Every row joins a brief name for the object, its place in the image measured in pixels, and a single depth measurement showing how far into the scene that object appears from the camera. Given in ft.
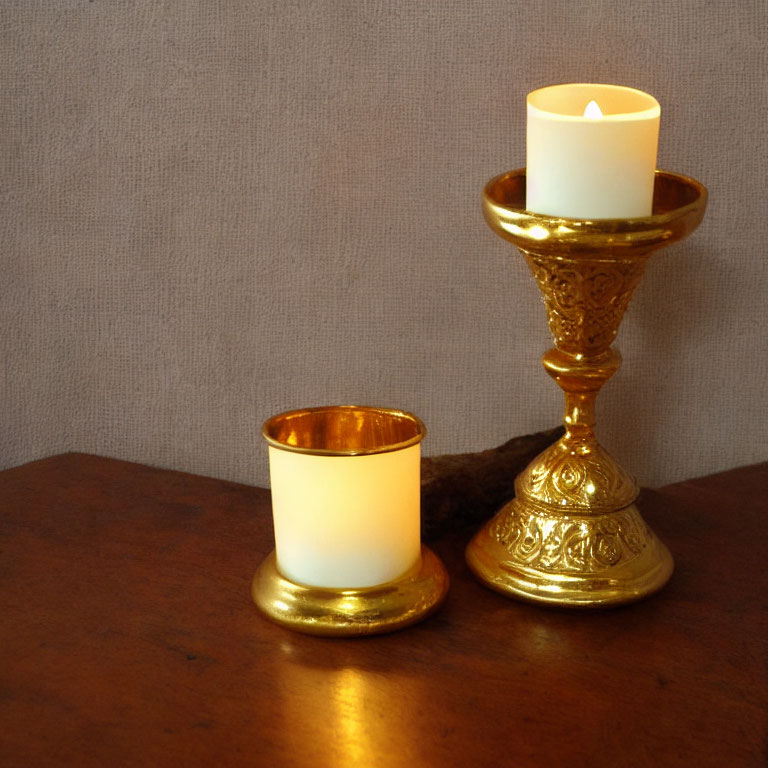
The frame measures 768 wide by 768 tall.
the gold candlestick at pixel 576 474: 3.72
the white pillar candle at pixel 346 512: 3.72
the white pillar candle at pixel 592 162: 3.65
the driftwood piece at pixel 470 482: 4.10
